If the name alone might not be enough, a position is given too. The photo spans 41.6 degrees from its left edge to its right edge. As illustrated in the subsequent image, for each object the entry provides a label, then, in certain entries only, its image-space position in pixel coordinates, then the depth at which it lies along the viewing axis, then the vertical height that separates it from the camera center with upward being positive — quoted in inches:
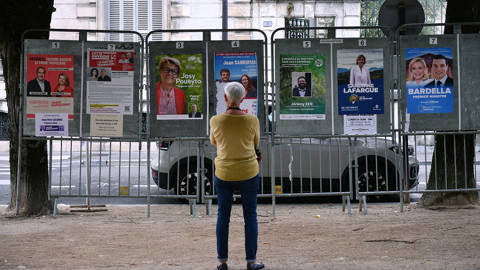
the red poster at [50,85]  348.5 +39.4
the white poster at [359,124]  351.6 +17.3
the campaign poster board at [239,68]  349.1 +48.4
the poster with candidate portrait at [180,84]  352.2 +39.7
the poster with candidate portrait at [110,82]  350.6 +41.1
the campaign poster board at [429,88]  349.1 +37.0
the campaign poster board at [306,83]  349.1 +37.8
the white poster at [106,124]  351.9 +17.8
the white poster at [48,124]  350.0 +17.9
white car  406.6 -5.8
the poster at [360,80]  350.3 +41.7
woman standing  219.6 -5.4
